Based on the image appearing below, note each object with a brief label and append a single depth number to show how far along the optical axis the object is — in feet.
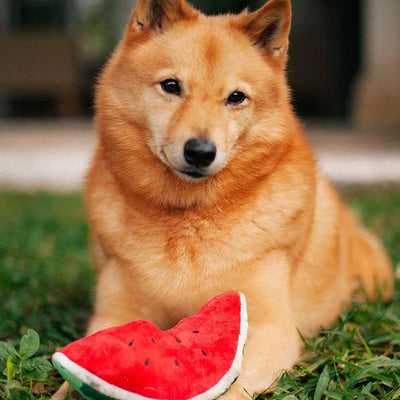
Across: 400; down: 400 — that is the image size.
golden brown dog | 2.73
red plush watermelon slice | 2.31
